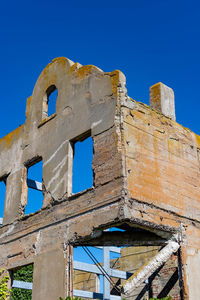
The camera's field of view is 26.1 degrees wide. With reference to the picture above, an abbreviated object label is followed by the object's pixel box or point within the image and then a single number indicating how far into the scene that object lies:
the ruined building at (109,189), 9.95
